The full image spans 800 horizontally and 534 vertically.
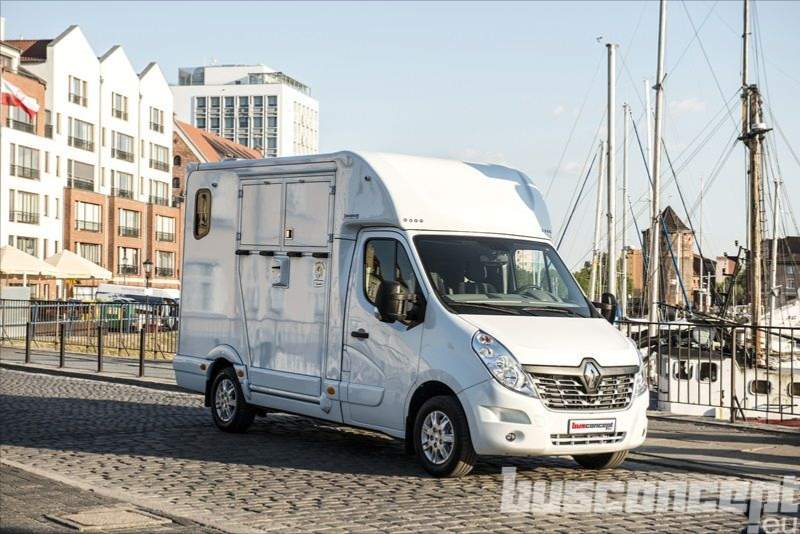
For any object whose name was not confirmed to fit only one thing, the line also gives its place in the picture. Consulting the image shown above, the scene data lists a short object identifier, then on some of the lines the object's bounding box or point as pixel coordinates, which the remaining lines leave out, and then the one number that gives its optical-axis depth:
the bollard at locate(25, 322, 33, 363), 25.39
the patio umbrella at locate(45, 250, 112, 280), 42.21
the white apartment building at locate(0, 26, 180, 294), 78.25
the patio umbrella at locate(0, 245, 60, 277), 36.31
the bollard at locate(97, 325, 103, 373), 22.72
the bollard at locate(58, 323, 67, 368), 23.25
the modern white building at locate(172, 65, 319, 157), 153.88
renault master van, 9.63
